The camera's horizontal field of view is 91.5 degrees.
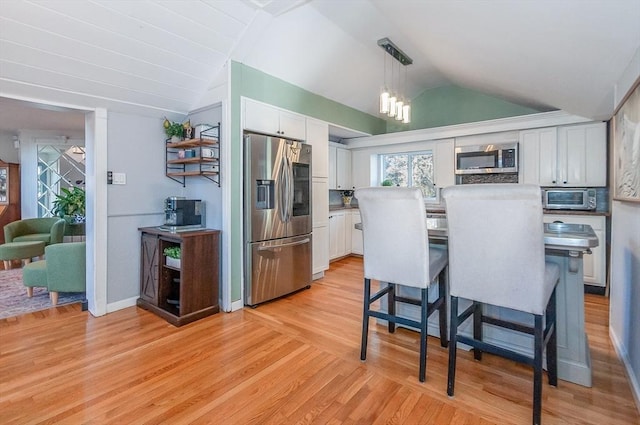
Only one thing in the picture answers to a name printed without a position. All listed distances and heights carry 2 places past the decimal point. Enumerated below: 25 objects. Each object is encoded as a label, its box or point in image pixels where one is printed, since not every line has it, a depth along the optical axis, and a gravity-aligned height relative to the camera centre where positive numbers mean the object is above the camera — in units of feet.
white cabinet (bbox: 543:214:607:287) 11.62 -1.85
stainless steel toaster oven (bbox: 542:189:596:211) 12.28 +0.39
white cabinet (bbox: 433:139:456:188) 15.71 +2.33
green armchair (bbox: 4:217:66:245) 15.40 -1.17
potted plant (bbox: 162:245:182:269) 9.68 -1.48
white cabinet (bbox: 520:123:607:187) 12.11 +2.19
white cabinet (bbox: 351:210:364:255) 18.68 -1.76
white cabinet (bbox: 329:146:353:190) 18.00 +2.41
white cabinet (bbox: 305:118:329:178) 13.67 +2.92
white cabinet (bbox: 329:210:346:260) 17.06 -1.42
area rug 10.39 -3.31
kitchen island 6.21 -2.29
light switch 10.29 +1.02
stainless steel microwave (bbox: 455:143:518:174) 13.82 +2.33
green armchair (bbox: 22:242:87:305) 10.50 -2.08
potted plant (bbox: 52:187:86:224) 14.08 +0.13
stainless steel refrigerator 10.60 -0.28
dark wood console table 9.37 -2.18
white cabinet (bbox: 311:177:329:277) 13.94 -0.74
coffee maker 10.27 -0.18
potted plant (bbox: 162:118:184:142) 11.08 +2.81
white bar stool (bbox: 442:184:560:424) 5.13 -0.94
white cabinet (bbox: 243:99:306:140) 10.85 +3.34
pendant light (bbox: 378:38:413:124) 9.66 +3.37
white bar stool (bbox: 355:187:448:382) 6.42 -0.87
